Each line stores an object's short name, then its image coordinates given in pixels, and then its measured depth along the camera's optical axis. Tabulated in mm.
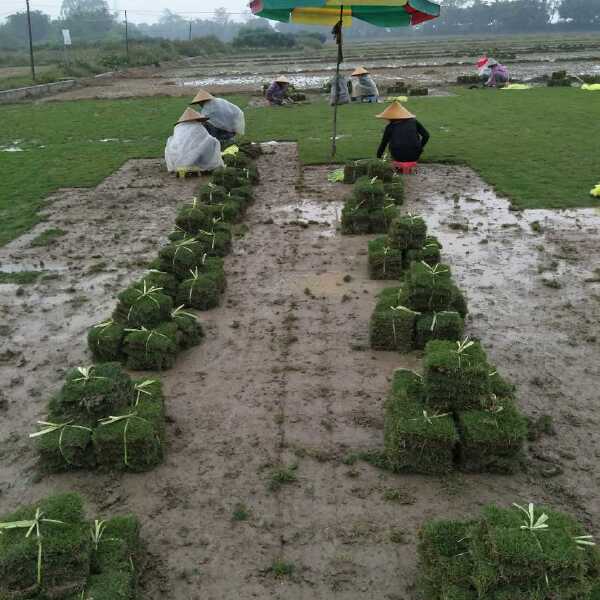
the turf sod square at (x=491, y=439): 4012
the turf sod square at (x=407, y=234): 7336
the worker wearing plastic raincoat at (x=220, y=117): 13961
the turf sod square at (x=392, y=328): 5613
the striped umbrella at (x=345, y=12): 9703
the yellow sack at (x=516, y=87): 25056
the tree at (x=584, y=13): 118312
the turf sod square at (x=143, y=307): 5703
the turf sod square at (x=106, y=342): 5512
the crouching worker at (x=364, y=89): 22203
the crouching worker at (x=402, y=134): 11524
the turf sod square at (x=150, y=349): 5449
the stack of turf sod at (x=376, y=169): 10562
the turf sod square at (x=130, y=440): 4145
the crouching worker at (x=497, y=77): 26016
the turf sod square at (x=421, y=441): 4004
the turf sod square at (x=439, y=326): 5492
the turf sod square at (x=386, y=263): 7238
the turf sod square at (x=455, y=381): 4215
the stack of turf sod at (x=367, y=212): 8914
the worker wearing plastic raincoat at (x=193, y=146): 12018
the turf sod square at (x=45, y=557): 2857
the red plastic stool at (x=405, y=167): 12195
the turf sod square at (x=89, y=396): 4285
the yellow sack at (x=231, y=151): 12666
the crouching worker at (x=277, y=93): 22812
